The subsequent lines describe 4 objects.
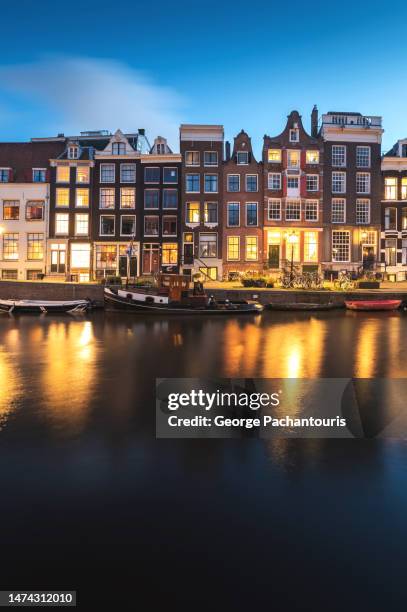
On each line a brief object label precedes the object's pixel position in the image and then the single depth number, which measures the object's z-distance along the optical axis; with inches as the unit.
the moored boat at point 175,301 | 1453.0
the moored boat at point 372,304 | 1573.6
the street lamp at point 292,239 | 1832.4
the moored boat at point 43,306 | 1560.0
